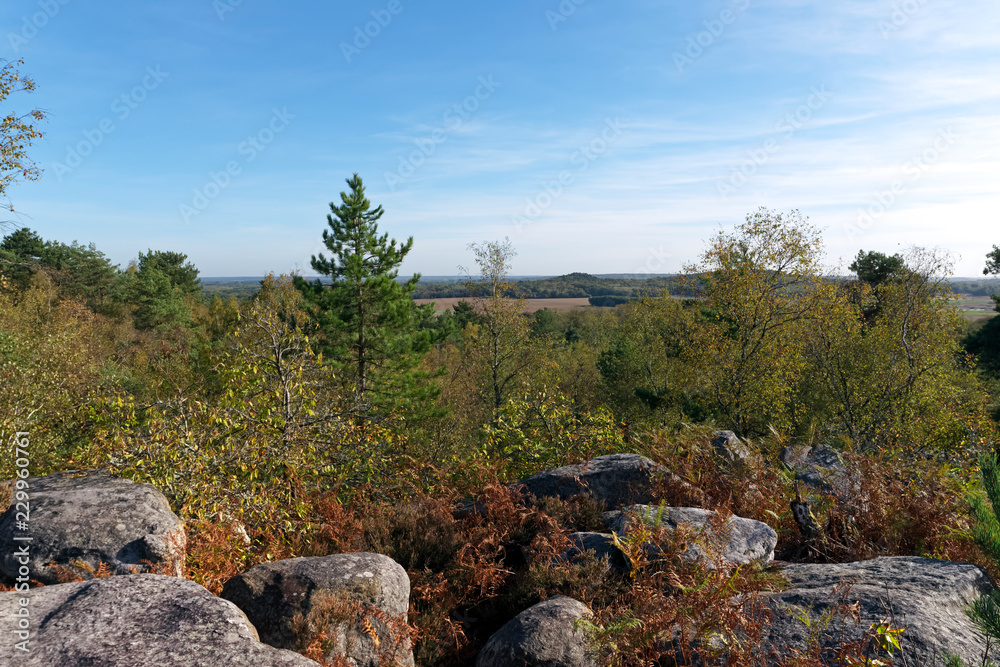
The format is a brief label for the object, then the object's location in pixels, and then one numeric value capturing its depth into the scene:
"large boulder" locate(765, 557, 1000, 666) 3.79
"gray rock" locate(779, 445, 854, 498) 7.05
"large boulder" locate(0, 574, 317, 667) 3.09
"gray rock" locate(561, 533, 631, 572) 5.53
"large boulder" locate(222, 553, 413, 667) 4.30
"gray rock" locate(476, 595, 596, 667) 4.21
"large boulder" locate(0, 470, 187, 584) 4.69
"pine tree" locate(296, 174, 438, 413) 22.92
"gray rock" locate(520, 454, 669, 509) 7.22
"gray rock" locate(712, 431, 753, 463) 8.10
